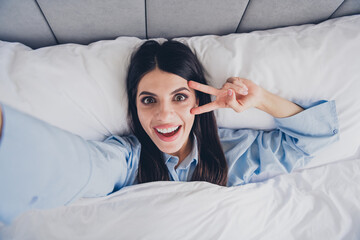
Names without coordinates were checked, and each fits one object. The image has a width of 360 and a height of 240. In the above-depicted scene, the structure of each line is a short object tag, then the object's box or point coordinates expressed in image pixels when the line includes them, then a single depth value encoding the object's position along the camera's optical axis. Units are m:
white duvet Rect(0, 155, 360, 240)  0.61
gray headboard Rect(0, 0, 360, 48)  0.70
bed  0.63
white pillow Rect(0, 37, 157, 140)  0.67
